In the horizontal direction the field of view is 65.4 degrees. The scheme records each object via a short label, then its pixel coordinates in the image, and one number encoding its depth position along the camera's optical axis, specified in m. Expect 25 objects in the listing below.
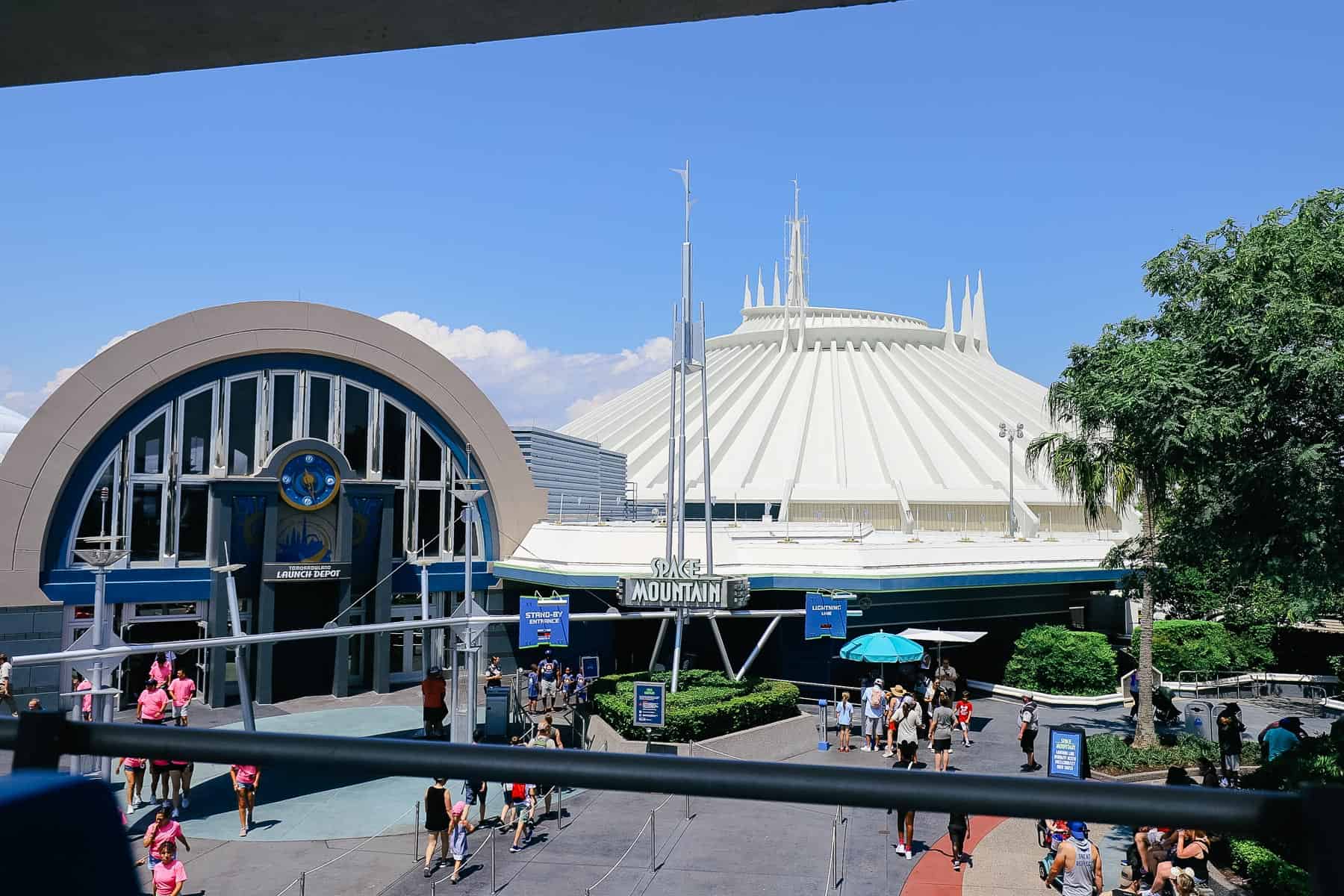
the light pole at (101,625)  15.27
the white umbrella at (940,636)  25.42
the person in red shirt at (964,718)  22.42
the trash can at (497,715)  21.83
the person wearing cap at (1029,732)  19.58
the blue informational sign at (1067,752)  16.22
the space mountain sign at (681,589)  24.56
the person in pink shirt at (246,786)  10.09
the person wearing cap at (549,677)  25.11
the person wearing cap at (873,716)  21.34
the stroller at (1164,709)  23.89
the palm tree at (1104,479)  20.88
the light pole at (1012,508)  37.19
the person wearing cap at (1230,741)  18.03
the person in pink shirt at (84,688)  16.41
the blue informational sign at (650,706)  19.47
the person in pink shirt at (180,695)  17.77
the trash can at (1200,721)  22.08
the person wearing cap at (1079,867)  9.46
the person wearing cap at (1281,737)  16.17
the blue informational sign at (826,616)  23.70
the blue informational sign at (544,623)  21.17
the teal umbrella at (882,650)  22.77
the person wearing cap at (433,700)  19.50
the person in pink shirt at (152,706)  16.47
